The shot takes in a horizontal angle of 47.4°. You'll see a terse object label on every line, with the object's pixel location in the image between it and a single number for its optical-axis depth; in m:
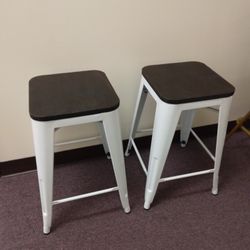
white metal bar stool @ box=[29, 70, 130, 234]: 1.10
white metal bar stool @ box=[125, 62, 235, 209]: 1.23
